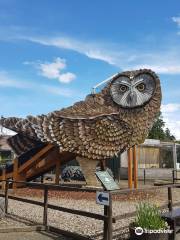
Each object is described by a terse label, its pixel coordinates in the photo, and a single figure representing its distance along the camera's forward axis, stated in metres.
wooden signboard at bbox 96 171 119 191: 3.53
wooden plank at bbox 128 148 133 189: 7.95
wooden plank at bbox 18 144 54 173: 7.88
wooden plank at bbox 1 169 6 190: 8.46
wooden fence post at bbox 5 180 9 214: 5.21
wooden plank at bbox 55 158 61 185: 7.98
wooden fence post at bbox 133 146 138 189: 8.15
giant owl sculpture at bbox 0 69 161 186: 6.98
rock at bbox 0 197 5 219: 4.70
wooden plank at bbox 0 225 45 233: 3.84
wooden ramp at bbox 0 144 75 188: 7.98
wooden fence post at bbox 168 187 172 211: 4.45
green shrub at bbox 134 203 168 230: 3.40
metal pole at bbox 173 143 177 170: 16.29
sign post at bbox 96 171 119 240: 3.37
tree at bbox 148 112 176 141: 34.37
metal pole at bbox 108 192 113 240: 3.37
